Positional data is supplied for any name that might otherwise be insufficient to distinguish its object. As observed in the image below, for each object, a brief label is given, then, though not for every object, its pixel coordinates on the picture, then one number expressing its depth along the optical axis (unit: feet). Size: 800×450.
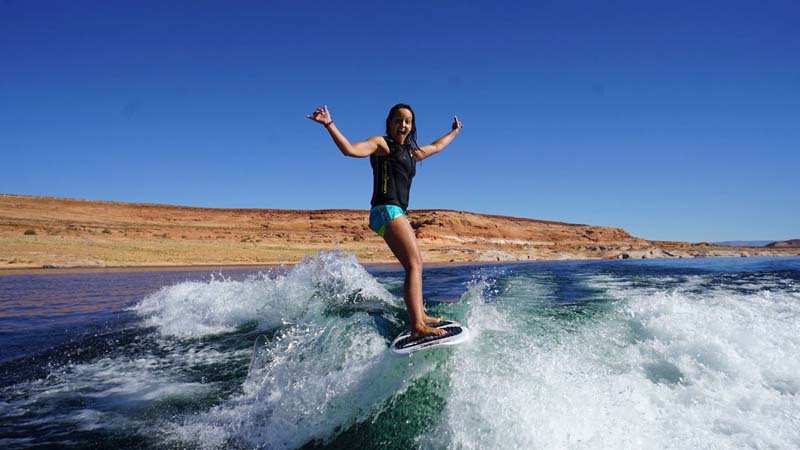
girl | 12.53
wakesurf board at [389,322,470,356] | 10.97
